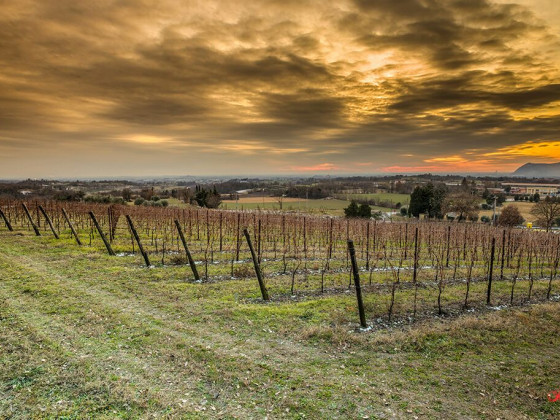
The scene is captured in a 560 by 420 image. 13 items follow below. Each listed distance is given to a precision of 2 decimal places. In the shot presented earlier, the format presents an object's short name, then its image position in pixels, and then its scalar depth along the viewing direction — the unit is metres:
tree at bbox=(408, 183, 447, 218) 53.22
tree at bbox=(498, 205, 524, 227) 46.62
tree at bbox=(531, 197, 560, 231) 41.66
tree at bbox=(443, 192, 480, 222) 51.50
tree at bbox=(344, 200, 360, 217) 47.98
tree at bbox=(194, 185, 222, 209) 59.96
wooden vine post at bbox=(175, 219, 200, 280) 10.30
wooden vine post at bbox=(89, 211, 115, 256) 13.69
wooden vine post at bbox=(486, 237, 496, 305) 8.99
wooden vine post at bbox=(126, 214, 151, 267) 11.86
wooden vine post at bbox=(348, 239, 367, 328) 6.92
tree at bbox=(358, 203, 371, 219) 48.69
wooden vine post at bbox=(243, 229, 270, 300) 8.63
